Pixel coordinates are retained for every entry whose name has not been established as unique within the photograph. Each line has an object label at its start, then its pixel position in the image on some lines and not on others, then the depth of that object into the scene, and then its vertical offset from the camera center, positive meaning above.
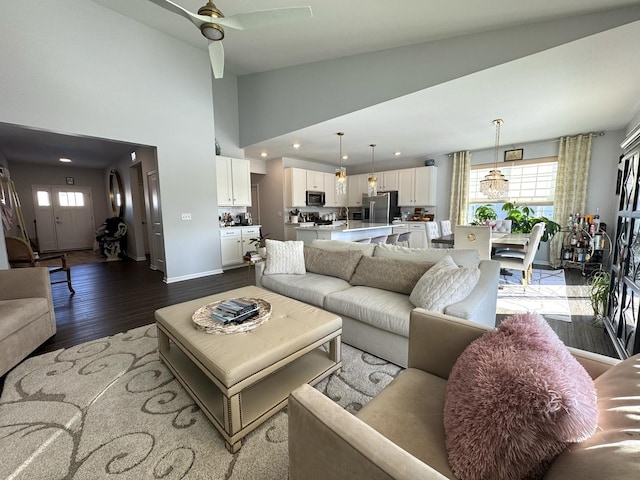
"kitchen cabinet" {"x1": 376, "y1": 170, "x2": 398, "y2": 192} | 7.53 +0.77
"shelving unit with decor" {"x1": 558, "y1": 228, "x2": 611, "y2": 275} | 4.73 -0.85
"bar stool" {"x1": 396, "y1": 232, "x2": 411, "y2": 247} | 5.76 -0.68
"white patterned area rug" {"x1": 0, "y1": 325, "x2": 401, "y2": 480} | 1.28 -1.24
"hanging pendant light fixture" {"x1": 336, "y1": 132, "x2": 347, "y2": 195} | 5.36 +0.55
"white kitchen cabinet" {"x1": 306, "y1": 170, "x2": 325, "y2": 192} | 7.29 +0.77
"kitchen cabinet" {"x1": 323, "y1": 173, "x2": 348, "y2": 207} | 7.85 +0.45
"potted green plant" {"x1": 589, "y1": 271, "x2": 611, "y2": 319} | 2.78 -0.95
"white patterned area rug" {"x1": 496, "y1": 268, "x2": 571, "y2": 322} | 3.17 -1.26
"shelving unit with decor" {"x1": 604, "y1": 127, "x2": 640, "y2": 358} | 1.98 -0.51
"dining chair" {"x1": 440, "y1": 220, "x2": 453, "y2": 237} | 5.40 -0.44
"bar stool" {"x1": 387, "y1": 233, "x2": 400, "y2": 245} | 5.24 -0.62
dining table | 3.74 -0.52
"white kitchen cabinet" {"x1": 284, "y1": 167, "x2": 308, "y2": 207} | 6.88 +0.59
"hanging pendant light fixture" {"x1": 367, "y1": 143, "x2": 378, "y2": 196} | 5.86 +0.59
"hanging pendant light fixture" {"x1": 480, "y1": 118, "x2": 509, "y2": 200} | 4.38 +0.38
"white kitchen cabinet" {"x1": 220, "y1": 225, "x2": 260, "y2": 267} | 5.45 -0.72
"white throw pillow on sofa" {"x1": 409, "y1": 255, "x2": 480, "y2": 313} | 1.93 -0.60
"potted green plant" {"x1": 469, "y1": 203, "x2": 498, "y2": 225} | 5.74 -0.18
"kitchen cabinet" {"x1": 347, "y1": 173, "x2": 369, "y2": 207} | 8.21 +0.63
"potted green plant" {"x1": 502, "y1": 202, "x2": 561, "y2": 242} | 5.21 -0.29
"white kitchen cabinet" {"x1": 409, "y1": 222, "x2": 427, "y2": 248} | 6.84 -0.73
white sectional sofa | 1.99 -0.74
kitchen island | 4.72 -0.46
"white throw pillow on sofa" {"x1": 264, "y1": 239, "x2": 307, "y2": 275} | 3.14 -0.61
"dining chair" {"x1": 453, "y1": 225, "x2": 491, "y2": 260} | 3.59 -0.44
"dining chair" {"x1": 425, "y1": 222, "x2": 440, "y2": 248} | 4.93 -0.44
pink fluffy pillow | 0.62 -0.52
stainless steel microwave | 7.27 +0.26
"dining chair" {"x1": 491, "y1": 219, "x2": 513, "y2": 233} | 5.23 -0.40
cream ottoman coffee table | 1.35 -0.87
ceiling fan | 1.96 +1.48
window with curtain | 5.60 +0.50
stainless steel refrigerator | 7.41 +0.01
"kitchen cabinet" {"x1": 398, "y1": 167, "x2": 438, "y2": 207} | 6.98 +0.56
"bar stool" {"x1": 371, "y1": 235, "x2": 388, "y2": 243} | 5.40 -0.65
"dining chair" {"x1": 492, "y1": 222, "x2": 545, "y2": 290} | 3.65 -0.77
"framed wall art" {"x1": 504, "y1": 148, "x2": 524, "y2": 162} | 5.79 +1.13
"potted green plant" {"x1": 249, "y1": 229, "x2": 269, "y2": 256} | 4.00 -0.72
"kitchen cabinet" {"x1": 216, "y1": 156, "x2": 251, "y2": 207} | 5.50 +0.60
